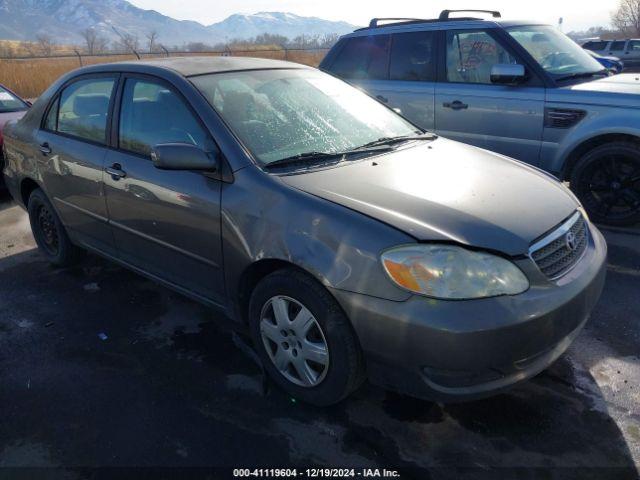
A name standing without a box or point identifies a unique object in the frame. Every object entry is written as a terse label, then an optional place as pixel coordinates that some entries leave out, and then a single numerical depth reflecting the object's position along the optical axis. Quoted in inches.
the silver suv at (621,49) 836.0
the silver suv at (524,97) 189.3
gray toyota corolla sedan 85.4
